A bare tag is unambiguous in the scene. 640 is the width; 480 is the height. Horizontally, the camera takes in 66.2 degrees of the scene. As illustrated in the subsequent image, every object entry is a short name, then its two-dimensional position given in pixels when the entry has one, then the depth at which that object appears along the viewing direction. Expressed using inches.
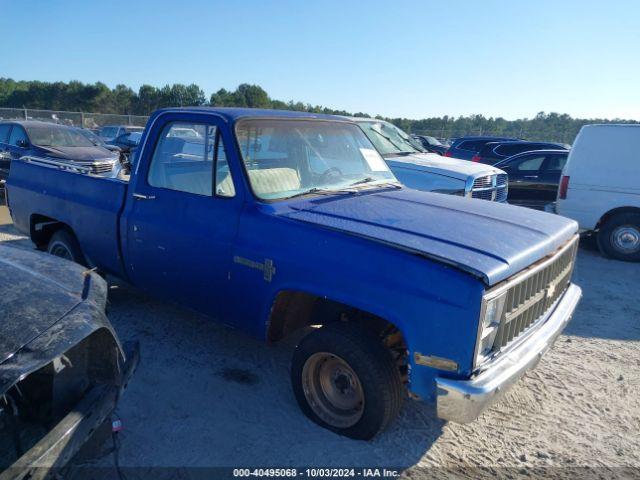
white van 295.9
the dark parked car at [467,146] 555.2
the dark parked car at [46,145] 424.2
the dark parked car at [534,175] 406.3
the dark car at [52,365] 77.9
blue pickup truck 100.0
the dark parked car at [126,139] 743.7
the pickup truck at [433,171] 289.1
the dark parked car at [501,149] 510.8
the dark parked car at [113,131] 872.2
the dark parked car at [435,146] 824.3
